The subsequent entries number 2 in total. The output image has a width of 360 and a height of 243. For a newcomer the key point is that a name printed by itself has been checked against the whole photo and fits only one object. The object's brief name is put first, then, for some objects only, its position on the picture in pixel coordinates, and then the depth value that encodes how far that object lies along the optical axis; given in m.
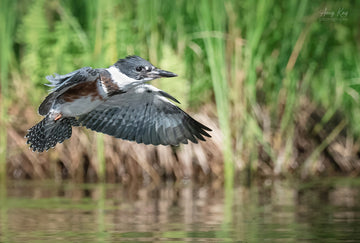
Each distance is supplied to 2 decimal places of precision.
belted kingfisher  10.91
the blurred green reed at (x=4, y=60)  18.41
